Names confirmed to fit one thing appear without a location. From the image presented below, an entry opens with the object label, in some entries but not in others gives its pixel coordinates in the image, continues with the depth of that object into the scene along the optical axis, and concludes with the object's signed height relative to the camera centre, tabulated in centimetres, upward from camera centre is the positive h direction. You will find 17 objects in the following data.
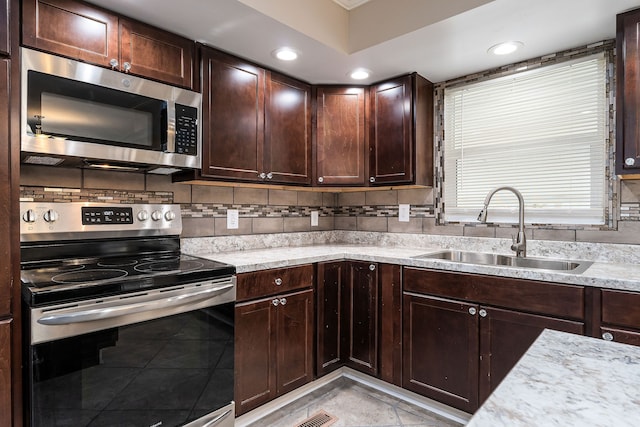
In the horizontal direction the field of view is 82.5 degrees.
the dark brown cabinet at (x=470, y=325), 164 -58
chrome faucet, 213 -8
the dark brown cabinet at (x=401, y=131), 245 +54
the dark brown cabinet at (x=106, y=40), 148 +77
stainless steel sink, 200 -31
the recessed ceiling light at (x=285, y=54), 210 +92
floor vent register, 191 -112
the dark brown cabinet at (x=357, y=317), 216 -66
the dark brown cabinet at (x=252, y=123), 204 +54
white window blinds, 208 +41
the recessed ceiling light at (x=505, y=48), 202 +92
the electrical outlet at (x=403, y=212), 276 -2
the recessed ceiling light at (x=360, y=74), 241 +92
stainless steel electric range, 124 -43
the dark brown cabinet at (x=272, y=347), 182 -74
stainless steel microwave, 144 +41
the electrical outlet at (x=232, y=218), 244 -6
